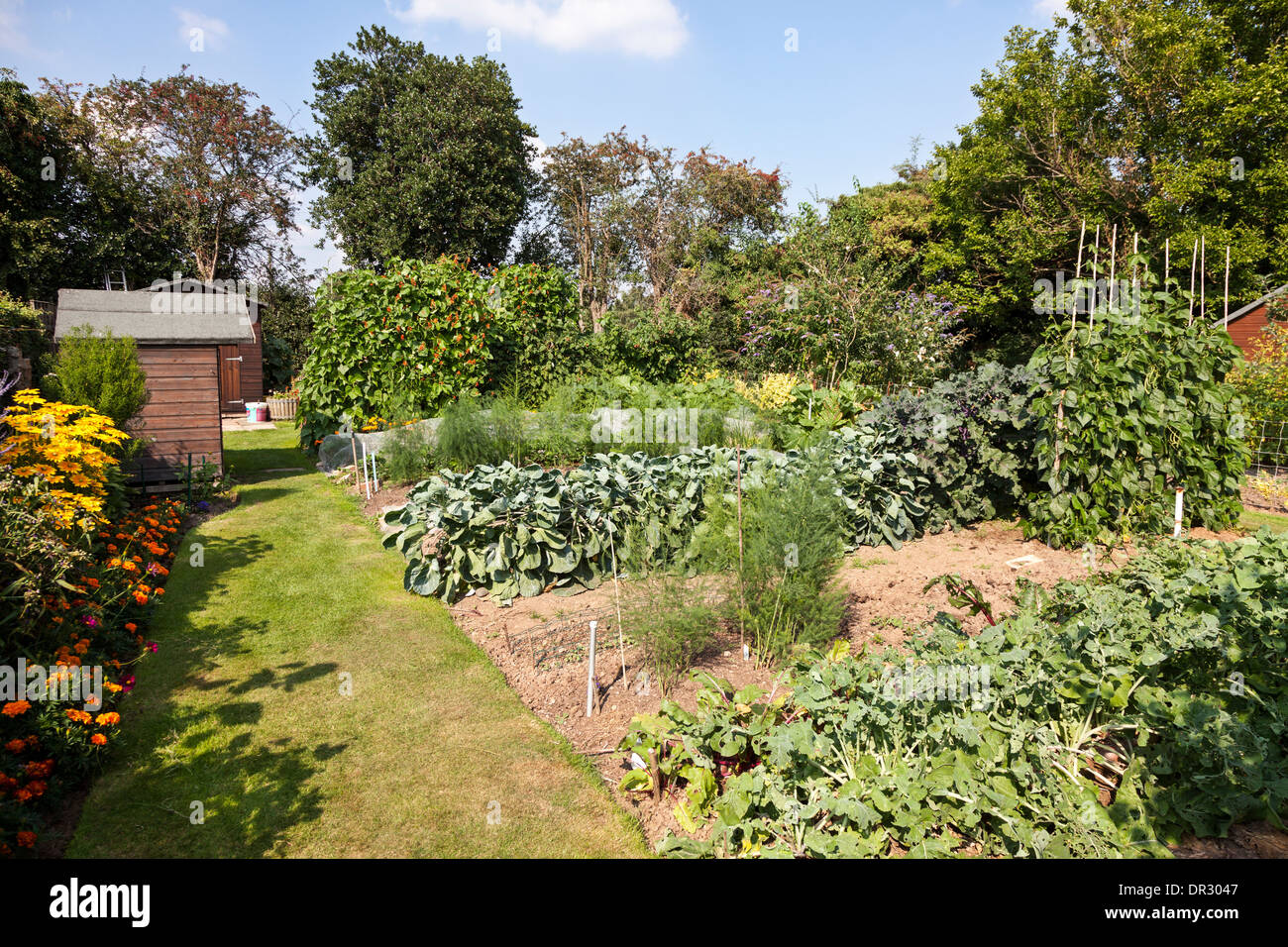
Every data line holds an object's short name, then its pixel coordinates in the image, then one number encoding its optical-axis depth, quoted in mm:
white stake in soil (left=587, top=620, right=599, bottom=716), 3516
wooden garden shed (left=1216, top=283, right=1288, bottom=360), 14016
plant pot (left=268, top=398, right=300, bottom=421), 17672
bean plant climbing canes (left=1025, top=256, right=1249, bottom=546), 5035
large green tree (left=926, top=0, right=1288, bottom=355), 14820
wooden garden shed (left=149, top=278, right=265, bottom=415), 19188
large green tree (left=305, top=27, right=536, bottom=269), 20328
